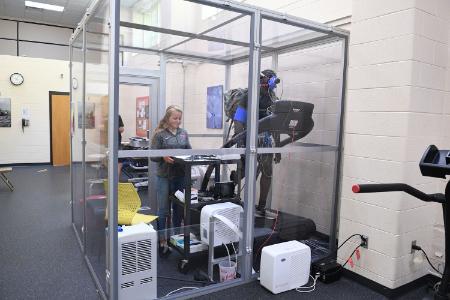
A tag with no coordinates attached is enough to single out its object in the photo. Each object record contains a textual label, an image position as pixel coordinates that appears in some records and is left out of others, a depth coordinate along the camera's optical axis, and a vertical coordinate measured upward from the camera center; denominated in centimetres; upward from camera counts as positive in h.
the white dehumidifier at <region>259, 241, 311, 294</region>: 251 -108
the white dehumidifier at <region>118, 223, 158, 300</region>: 218 -94
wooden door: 838 -26
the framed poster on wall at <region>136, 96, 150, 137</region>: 423 +7
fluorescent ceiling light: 769 +260
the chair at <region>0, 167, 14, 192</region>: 571 -106
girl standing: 280 -43
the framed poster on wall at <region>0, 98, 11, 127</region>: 775 +11
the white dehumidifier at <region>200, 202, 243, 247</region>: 265 -79
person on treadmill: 272 +4
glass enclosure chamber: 226 -12
